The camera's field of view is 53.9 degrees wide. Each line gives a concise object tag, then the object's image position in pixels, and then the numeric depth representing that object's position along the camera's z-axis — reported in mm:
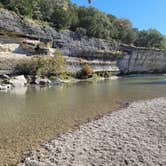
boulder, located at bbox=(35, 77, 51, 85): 21565
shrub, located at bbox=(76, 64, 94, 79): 30233
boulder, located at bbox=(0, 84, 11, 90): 17318
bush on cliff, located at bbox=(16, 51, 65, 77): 23792
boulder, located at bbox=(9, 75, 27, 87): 19438
